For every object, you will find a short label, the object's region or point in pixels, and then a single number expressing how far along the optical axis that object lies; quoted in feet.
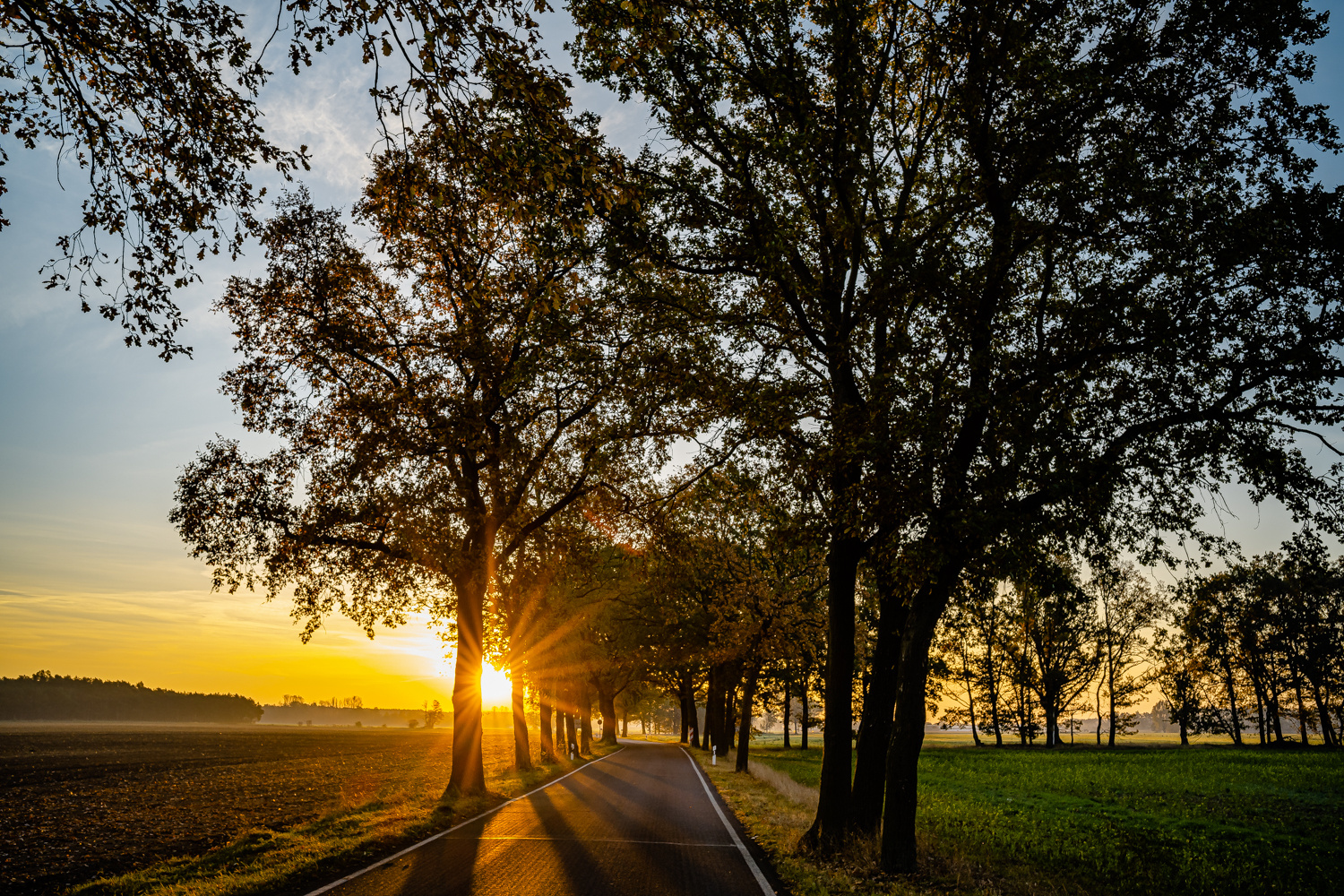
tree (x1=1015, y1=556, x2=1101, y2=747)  193.57
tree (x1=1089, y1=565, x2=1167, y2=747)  182.72
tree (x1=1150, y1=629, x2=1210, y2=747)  205.05
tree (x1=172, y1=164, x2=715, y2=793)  45.98
